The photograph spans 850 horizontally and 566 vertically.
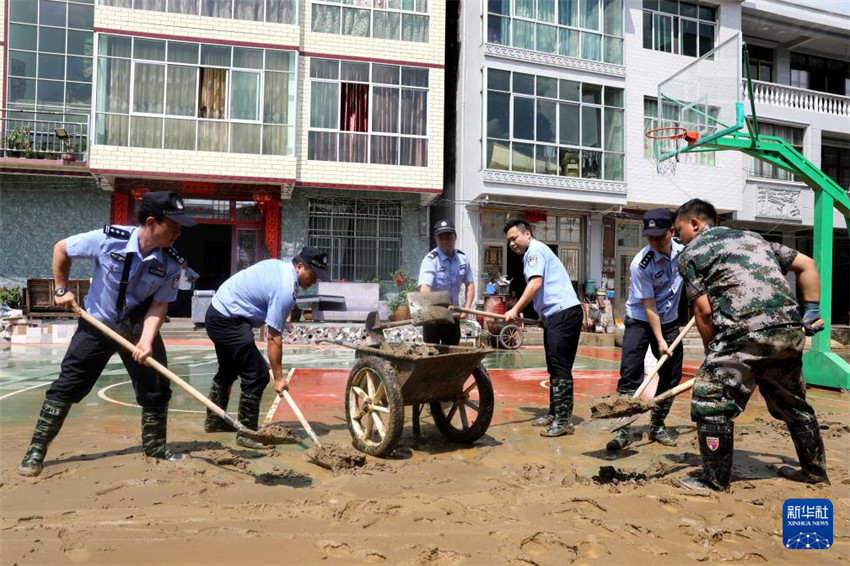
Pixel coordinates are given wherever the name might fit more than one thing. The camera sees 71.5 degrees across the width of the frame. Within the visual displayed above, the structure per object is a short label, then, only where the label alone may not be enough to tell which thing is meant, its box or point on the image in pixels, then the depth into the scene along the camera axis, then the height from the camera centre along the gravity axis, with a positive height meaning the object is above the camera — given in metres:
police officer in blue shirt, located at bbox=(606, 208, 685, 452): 4.82 -0.08
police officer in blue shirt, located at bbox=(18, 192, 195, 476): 3.84 -0.05
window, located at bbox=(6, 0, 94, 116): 15.28 +6.19
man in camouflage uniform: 3.53 -0.22
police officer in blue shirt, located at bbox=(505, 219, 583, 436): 5.08 -0.15
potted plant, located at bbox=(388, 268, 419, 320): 14.80 +0.18
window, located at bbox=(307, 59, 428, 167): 15.68 +4.91
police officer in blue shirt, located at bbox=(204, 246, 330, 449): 4.54 -0.14
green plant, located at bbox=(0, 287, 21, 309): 14.13 -0.12
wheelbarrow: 4.11 -0.70
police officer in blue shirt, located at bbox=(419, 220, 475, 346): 5.85 +0.29
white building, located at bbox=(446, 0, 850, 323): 16.22 +5.32
